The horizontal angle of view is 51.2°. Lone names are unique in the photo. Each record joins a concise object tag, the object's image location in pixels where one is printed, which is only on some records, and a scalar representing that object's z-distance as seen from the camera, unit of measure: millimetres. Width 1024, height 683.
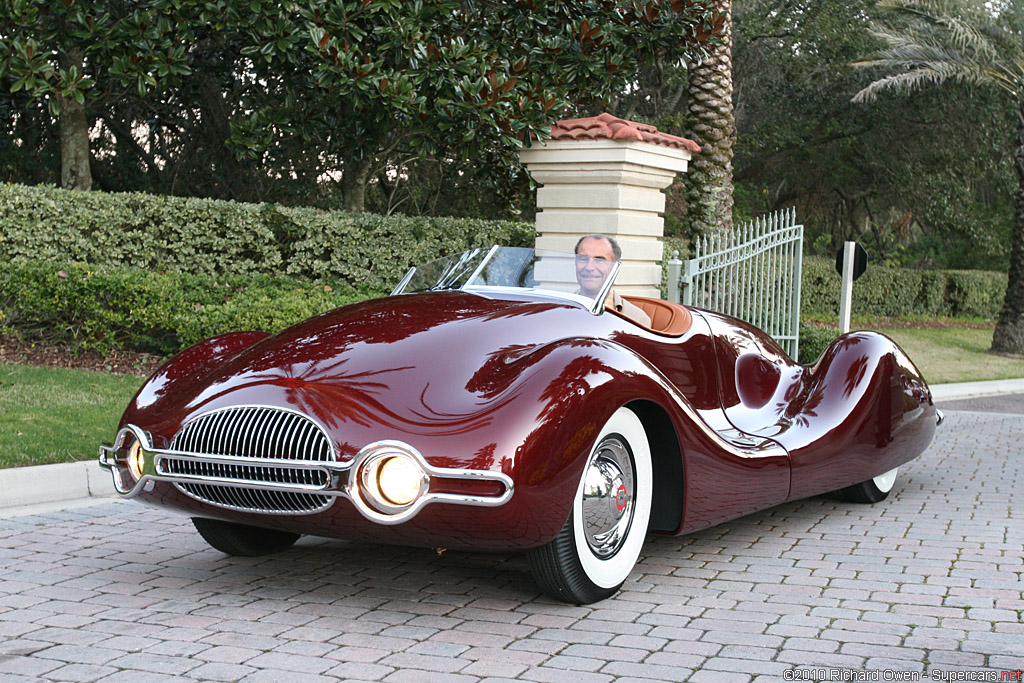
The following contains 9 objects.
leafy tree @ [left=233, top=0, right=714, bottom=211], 10789
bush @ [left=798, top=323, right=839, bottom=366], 14531
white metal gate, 10664
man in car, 4980
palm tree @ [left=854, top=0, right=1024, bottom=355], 20688
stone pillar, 10148
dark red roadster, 3654
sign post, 13142
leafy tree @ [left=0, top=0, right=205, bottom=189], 10578
